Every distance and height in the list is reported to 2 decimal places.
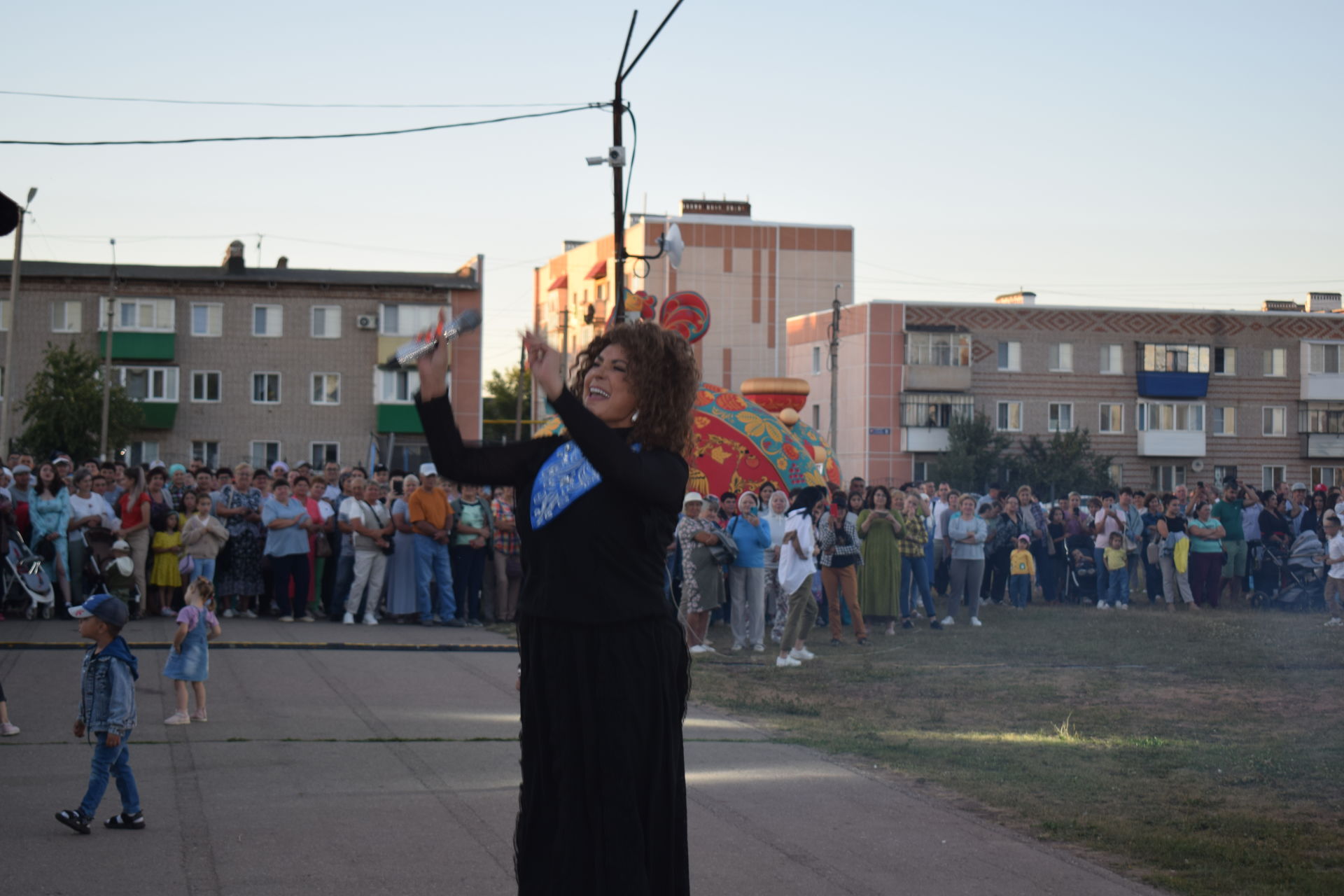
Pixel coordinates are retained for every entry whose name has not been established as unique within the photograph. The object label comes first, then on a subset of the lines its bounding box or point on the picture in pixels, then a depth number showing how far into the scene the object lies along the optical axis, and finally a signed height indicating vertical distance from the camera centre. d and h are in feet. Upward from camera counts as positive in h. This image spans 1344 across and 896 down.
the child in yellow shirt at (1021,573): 68.28 -3.22
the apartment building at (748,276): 262.67 +43.62
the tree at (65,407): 150.00 +9.05
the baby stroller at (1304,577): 69.10 -3.25
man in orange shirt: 54.44 -1.79
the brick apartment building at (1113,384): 210.59 +19.36
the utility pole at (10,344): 125.85 +14.04
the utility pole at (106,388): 147.54 +11.28
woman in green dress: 57.06 -2.36
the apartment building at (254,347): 168.86 +18.16
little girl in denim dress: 28.40 -3.26
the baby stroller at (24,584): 48.21 -3.39
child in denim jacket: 20.75 -3.29
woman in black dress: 12.51 -1.30
